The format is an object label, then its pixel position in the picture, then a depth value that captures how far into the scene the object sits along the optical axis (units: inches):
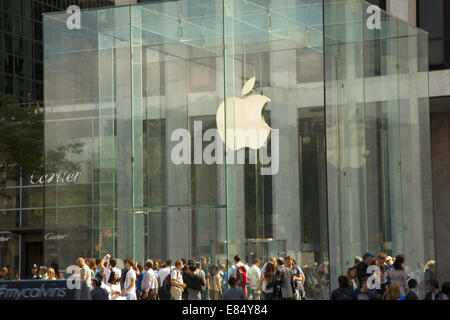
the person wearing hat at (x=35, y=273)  1093.6
